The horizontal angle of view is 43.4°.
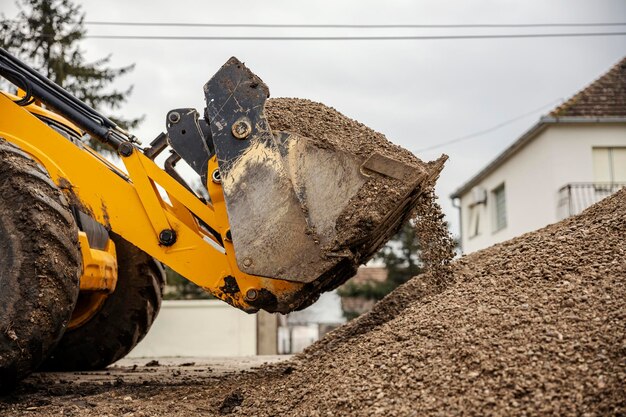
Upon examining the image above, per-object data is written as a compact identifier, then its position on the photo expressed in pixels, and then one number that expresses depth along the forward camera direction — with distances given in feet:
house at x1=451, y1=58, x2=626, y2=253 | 57.00
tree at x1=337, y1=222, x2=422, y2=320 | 82.28
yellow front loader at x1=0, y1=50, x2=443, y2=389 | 12.21
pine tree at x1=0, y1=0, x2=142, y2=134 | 52.31
